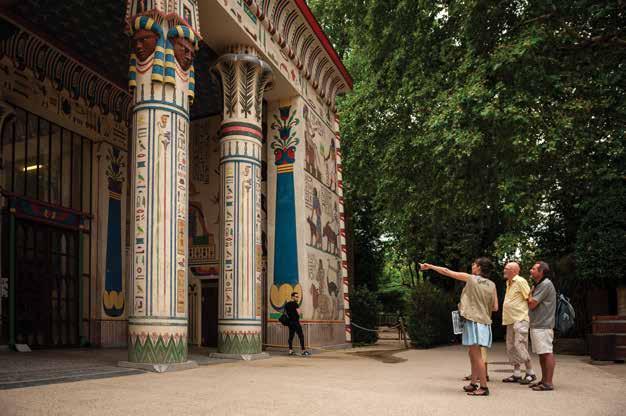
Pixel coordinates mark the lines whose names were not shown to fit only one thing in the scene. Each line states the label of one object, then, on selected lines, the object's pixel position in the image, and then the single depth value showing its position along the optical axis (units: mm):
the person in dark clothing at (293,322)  14391
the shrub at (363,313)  22625
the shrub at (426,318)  20125
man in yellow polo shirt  8734
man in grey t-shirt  7930
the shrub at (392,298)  49131
